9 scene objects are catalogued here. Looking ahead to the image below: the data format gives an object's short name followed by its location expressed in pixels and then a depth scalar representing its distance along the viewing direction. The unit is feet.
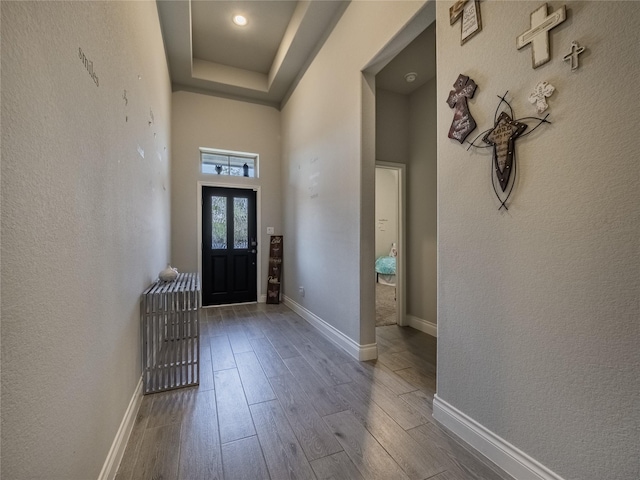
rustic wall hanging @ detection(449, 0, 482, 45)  4.83
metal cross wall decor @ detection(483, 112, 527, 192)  4.32
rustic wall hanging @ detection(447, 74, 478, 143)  4.99
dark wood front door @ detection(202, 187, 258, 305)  15.25
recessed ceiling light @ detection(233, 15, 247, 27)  11.19
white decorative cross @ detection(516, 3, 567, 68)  3.77
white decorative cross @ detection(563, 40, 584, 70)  3.58
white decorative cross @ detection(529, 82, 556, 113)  3.88
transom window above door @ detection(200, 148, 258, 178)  15.52
